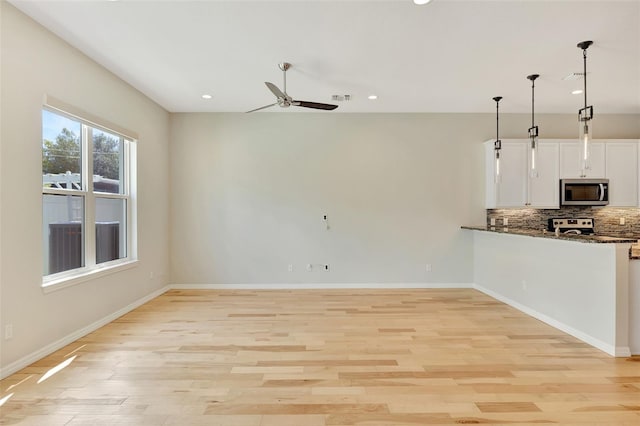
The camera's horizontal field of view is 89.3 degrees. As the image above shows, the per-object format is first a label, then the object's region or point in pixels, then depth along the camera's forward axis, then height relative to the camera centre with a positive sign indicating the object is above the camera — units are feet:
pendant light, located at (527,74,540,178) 12.32 +2.71
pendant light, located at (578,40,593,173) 9.94 +2.67
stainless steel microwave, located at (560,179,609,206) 16.99 +0.96
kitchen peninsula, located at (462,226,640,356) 9.89 -2.68
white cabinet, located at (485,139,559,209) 17.26 +1.72
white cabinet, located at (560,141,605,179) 17.28 +2.73
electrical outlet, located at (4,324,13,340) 8.58 -3.23
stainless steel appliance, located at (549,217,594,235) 17.87 -0.76
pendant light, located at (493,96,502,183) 14.95 +2.94
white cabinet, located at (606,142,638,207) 17.22 +1.76
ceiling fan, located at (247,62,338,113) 11.21 +3.93
